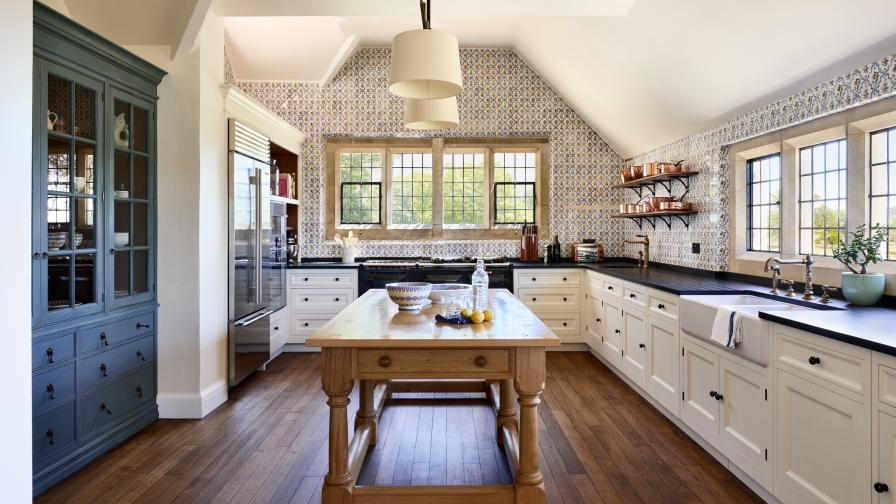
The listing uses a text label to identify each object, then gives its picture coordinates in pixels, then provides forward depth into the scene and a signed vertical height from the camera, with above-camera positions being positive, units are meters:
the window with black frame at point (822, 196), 3.27 +0.35
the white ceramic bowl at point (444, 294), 3.17 -0.26
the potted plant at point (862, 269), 2.73 -0.10
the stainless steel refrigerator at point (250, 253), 4.31 -0.02
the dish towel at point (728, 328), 2.76 -0.41
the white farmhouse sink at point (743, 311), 2.61 -0.37
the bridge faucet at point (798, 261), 3.05 -0.10
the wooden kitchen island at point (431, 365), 2.21 -0.49
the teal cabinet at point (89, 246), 2.73 +0.02
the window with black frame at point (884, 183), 2.86 +0.38
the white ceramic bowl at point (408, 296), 2.91 -0.25
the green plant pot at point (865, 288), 2.73 -0.19
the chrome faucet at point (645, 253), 5.79 -0.03
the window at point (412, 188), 6.77 +0.80
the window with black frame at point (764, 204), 3.90 +0.36
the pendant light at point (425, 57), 2.32 +0.86
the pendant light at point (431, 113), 3.14 +0.82
